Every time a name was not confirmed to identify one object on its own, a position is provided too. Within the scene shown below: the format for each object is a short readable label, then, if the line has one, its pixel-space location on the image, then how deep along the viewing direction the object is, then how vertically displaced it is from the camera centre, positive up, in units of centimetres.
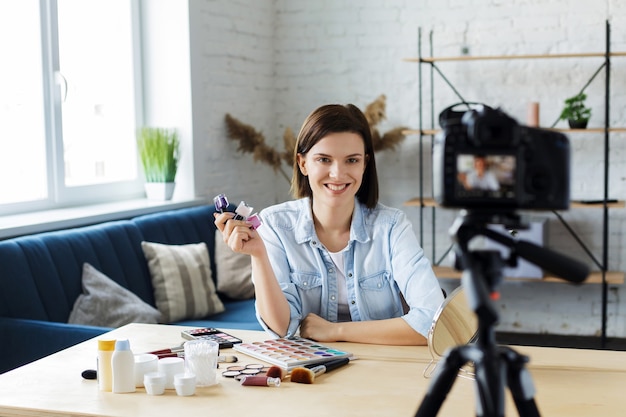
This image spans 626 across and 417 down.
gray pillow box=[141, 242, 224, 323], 374 -67
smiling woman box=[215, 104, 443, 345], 237 -31
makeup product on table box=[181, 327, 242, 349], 212 -52
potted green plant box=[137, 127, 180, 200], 440 -14
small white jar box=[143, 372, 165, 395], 174 -51
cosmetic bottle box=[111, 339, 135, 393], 175 -48
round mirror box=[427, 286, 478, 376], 183 -43
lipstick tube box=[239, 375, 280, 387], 178 -52
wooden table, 163 -53
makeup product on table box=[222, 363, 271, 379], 185 -52
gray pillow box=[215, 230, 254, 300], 415 -69
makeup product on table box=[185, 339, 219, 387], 178 -48
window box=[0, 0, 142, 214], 373 +15
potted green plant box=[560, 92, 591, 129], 470 +7
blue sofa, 294 -55
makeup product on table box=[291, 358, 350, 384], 180 -51
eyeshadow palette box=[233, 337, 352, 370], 191 -51
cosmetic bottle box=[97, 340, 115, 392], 177 -49
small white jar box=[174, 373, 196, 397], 172 -50
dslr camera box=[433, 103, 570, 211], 115 -5
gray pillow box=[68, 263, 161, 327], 329 -67
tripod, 108 -24
